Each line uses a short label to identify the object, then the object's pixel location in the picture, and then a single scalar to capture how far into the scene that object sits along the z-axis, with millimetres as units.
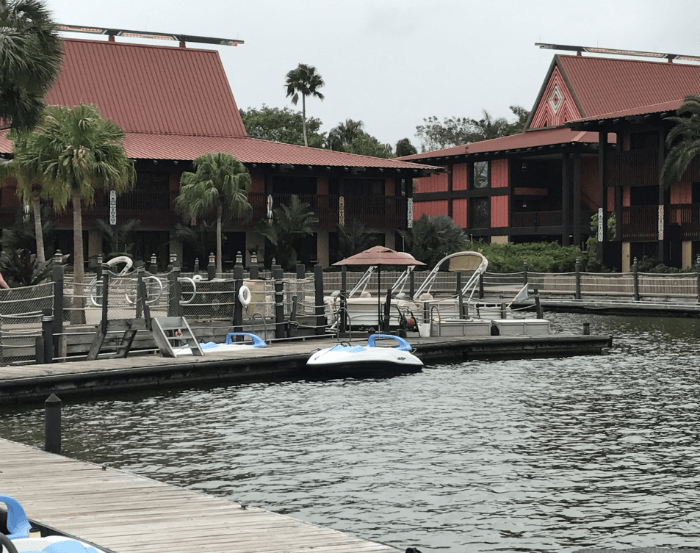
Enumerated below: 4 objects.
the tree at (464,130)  101719
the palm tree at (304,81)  82750
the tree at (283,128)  90250
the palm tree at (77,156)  30656
